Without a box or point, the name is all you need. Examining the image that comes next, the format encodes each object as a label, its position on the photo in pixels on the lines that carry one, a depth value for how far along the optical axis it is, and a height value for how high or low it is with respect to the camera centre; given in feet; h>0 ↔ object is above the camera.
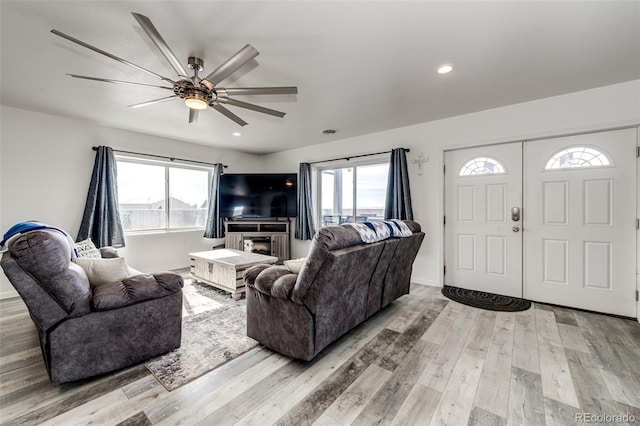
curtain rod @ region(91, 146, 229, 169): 13.34 +3.20
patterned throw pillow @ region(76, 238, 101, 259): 9.09 -1.38
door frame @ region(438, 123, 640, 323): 8.43 +1.90
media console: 16.58 -1.63
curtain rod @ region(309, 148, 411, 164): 12.99 +3.24
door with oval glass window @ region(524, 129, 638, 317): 8.66 -0.25
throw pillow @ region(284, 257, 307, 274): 6.72 -1.36
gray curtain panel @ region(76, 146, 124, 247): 12.26 +0.23
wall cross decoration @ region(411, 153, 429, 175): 12.40 +2.53
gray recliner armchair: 4.81 -2.15
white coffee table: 10.37 -2.33
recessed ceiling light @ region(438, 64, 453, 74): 7.52 +4.26
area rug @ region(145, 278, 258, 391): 5.93 -3.57
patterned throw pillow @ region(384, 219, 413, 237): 7.88 -0.48
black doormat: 9.57 -3.40
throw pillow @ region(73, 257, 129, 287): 6.11 -1.38
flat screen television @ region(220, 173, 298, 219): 17.35 +1.19
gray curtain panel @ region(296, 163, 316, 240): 16.87 +0.64
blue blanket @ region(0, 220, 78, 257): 5.50 -0.38
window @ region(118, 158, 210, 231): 14.28 +1.00
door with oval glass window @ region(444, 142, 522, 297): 10.55 -0.25
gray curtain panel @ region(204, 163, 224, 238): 16.94 +0.06
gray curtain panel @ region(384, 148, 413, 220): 12.46 +1.27
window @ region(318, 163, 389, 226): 14.56 +1.20
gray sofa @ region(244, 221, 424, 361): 5.68 -1.98
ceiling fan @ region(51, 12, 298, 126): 5.40 +3.21
